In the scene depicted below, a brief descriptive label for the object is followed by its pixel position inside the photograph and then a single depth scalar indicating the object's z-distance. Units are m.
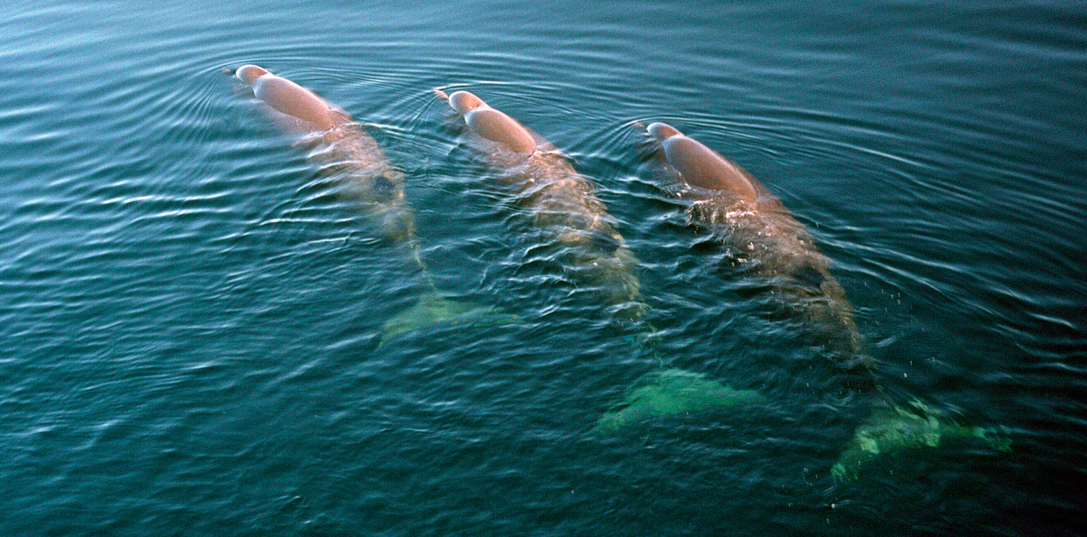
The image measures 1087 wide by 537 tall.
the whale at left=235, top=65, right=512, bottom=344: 8.51
